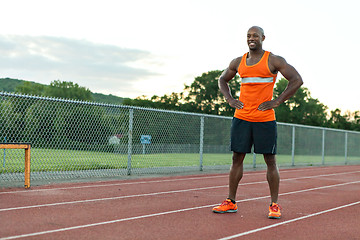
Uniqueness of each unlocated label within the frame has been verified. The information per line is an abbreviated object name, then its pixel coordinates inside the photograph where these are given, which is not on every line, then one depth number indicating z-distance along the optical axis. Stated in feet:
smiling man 16.61
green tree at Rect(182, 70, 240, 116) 234.17
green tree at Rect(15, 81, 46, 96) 320.09
